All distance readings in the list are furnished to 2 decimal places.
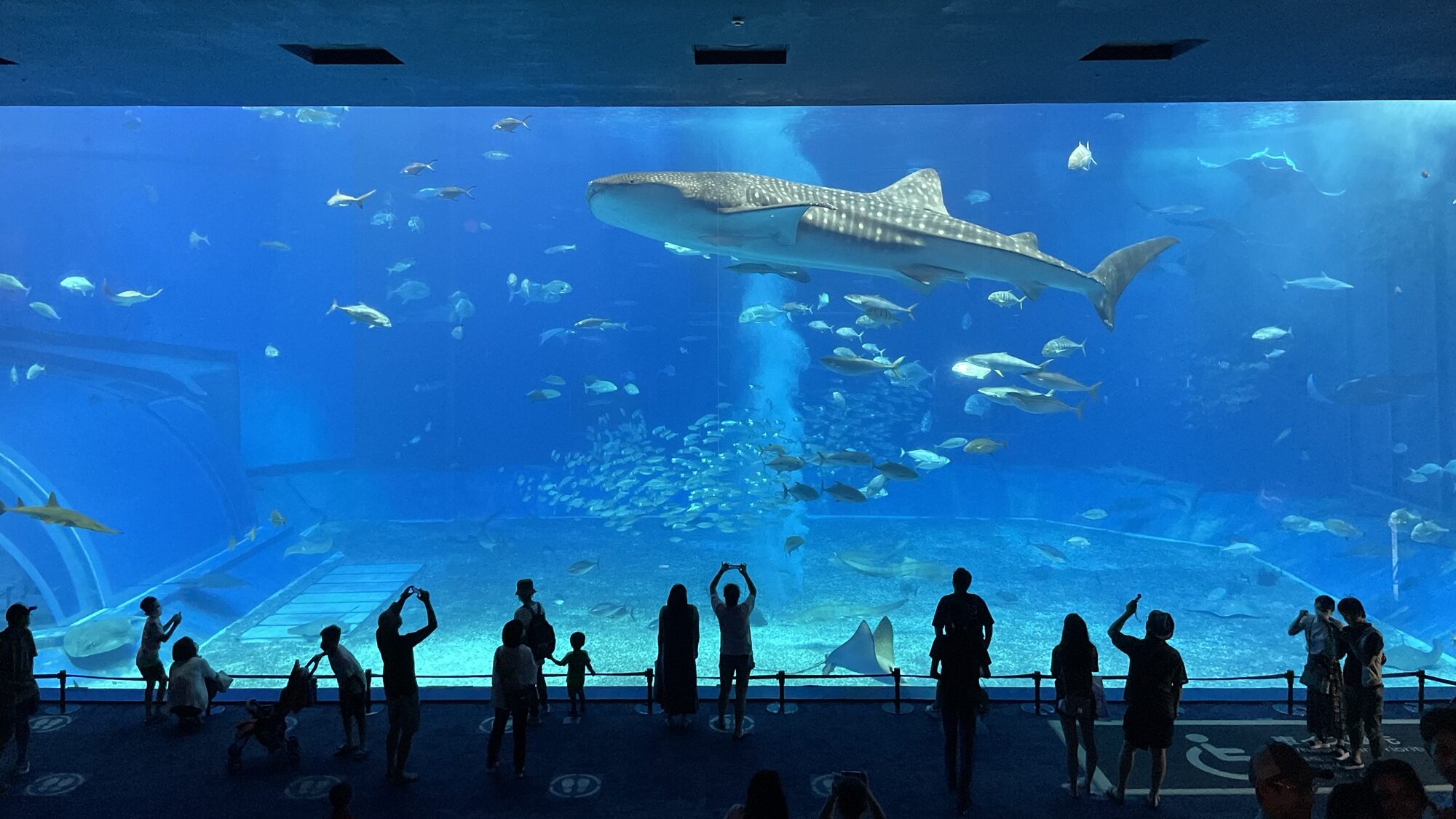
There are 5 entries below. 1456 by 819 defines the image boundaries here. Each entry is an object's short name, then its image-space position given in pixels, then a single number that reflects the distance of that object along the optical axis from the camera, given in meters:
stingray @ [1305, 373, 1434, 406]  18.69
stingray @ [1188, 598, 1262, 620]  14.47
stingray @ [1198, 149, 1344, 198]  32.12
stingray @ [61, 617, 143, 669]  12.48
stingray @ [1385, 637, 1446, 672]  11.57
